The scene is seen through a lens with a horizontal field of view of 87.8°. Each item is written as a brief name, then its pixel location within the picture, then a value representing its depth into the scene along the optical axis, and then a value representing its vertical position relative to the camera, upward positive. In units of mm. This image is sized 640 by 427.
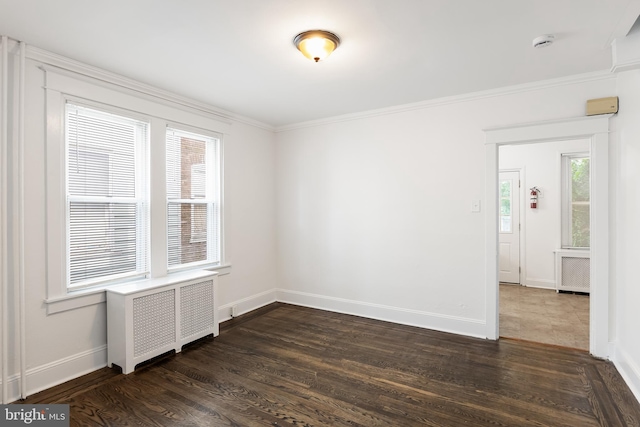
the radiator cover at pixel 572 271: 5426 -1004
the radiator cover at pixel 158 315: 2930 -1009
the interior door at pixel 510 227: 6191 -312
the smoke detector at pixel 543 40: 2453 +1275
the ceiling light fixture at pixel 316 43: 2393 +1247
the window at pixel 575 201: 5613 +160
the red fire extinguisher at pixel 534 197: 5930 +239
